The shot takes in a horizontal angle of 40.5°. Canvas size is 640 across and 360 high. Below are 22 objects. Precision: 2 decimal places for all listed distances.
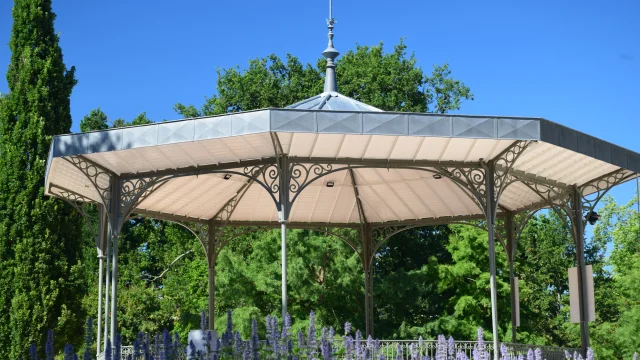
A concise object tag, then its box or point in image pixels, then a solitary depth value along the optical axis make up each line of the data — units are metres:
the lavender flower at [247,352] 6.64
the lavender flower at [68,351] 6.28
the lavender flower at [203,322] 7.86
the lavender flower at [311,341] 7.42
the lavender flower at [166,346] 6.89
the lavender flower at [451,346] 8.33
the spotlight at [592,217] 18.47
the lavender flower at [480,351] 7.34
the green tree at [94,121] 42.88
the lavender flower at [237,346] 7.11
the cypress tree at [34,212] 21.78
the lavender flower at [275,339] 7.30
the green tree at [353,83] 36.50
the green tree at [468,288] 31.67
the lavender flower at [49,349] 6.54
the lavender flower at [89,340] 6.42
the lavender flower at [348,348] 7.28
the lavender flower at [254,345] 6.74
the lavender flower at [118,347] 6.60
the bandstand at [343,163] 14.30
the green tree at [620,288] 35.66
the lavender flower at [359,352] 7.18
